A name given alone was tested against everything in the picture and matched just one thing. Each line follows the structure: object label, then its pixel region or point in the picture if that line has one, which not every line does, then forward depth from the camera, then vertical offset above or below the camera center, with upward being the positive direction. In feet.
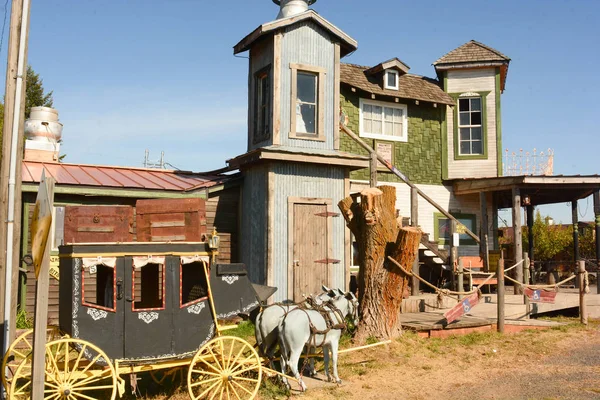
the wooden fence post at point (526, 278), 46.55 -4.30
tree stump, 35.40 -1.99
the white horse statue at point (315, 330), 25.49 -4.47
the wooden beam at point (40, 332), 15.93 -2.86
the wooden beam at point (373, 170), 51.62 +5.90
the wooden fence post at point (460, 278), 47.48 -3.74
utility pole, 24.80 +3.09
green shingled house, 61.93 +12.67
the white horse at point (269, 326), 26.27 -4.33
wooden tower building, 42.93 +5.62
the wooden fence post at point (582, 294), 45.44 -4.88
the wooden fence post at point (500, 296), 40.94 -4.57
